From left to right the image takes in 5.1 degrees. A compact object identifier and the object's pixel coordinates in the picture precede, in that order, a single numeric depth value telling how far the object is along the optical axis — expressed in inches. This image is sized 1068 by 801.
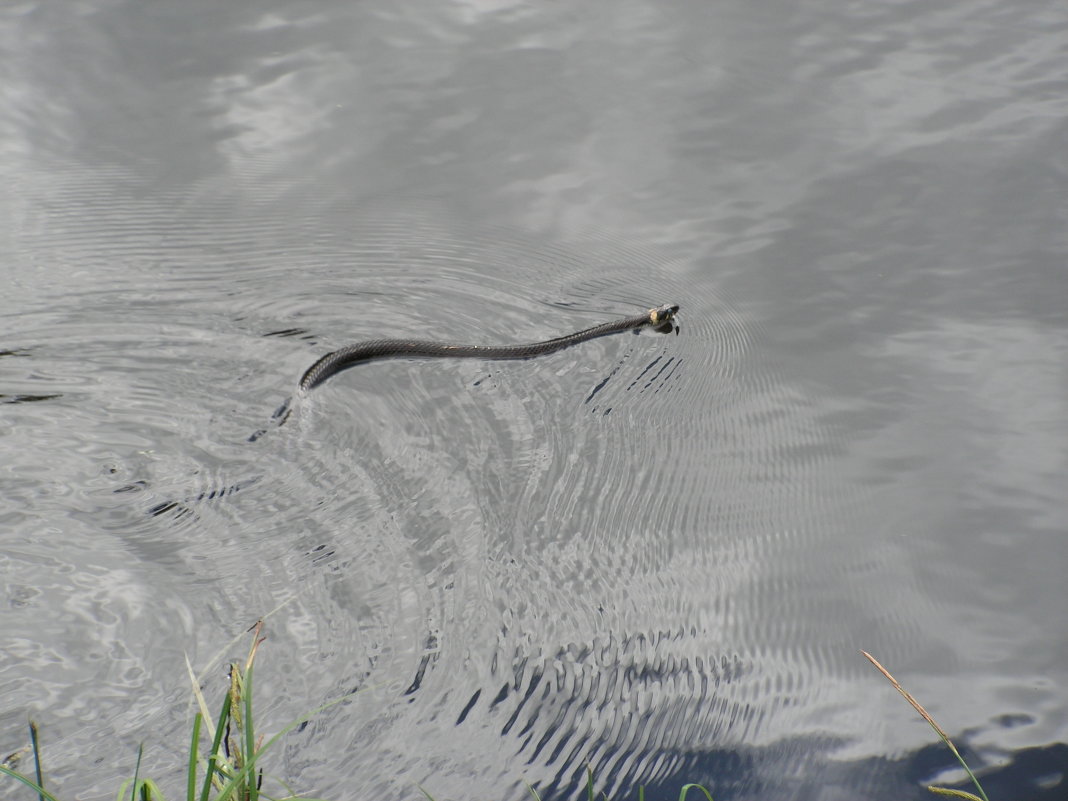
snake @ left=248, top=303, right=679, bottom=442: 586.3
